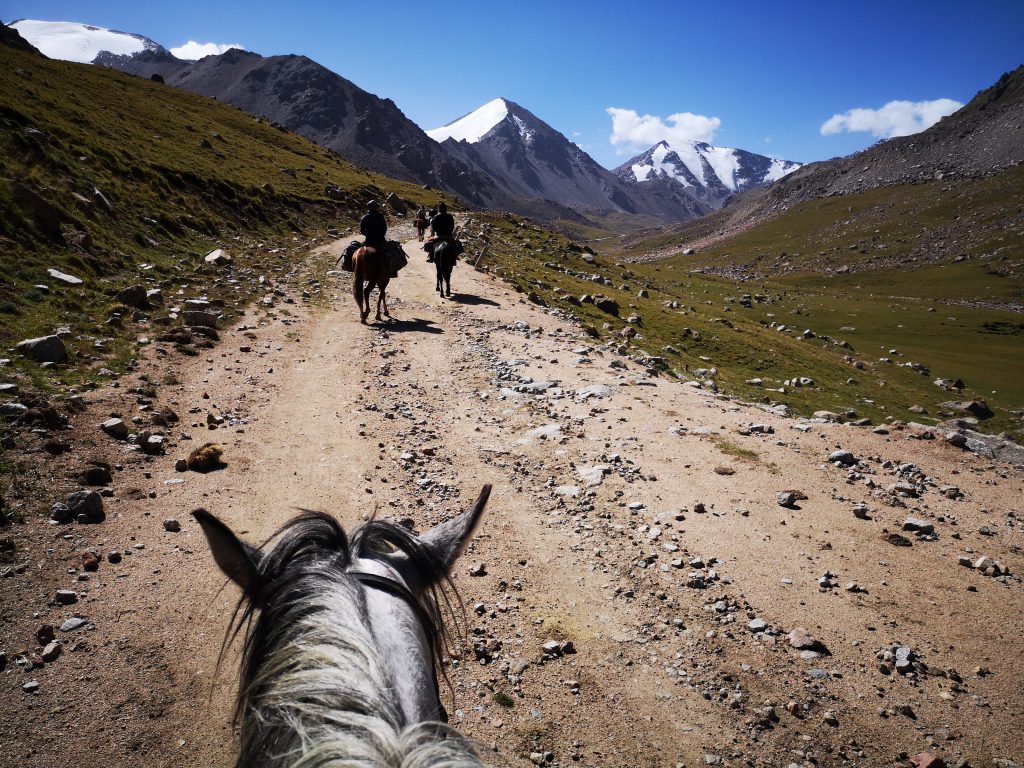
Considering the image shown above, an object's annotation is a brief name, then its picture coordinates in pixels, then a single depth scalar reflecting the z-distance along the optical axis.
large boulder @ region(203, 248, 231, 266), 18.27
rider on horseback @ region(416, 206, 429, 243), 37.00
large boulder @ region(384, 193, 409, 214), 56.91
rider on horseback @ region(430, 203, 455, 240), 21.30
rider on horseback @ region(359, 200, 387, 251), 16.73
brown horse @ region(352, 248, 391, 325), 15.96
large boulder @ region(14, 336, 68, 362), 8.20
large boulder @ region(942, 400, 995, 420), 23.41
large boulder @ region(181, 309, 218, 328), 12.28
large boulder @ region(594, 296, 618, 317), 28.05
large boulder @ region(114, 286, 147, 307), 12.17
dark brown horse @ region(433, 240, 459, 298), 20.14
